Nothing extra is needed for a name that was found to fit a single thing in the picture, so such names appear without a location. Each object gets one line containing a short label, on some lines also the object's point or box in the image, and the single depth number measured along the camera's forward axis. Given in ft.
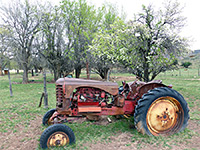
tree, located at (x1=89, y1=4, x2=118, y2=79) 66.08
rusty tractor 13.82
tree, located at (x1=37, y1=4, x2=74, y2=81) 68.39
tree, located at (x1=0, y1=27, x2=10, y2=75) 66.89
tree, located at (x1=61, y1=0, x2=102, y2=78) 63.36
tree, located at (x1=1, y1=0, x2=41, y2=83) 67.56
